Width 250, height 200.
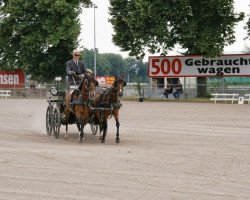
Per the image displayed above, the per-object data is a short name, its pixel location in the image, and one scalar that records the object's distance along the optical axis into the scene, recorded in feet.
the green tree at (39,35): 195.83
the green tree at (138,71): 605.31
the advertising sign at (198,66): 171.53
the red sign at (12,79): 217.36
